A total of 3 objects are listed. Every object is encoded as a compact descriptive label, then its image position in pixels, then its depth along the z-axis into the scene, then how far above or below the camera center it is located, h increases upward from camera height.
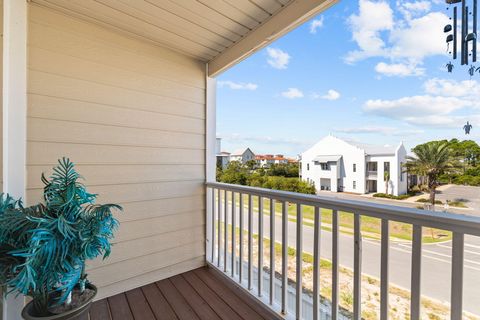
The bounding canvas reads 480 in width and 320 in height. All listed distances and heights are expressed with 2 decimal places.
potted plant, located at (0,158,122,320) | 1.04 -0.41
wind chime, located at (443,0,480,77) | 1.03 +0.58
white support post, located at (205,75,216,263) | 2.67 +0.16
